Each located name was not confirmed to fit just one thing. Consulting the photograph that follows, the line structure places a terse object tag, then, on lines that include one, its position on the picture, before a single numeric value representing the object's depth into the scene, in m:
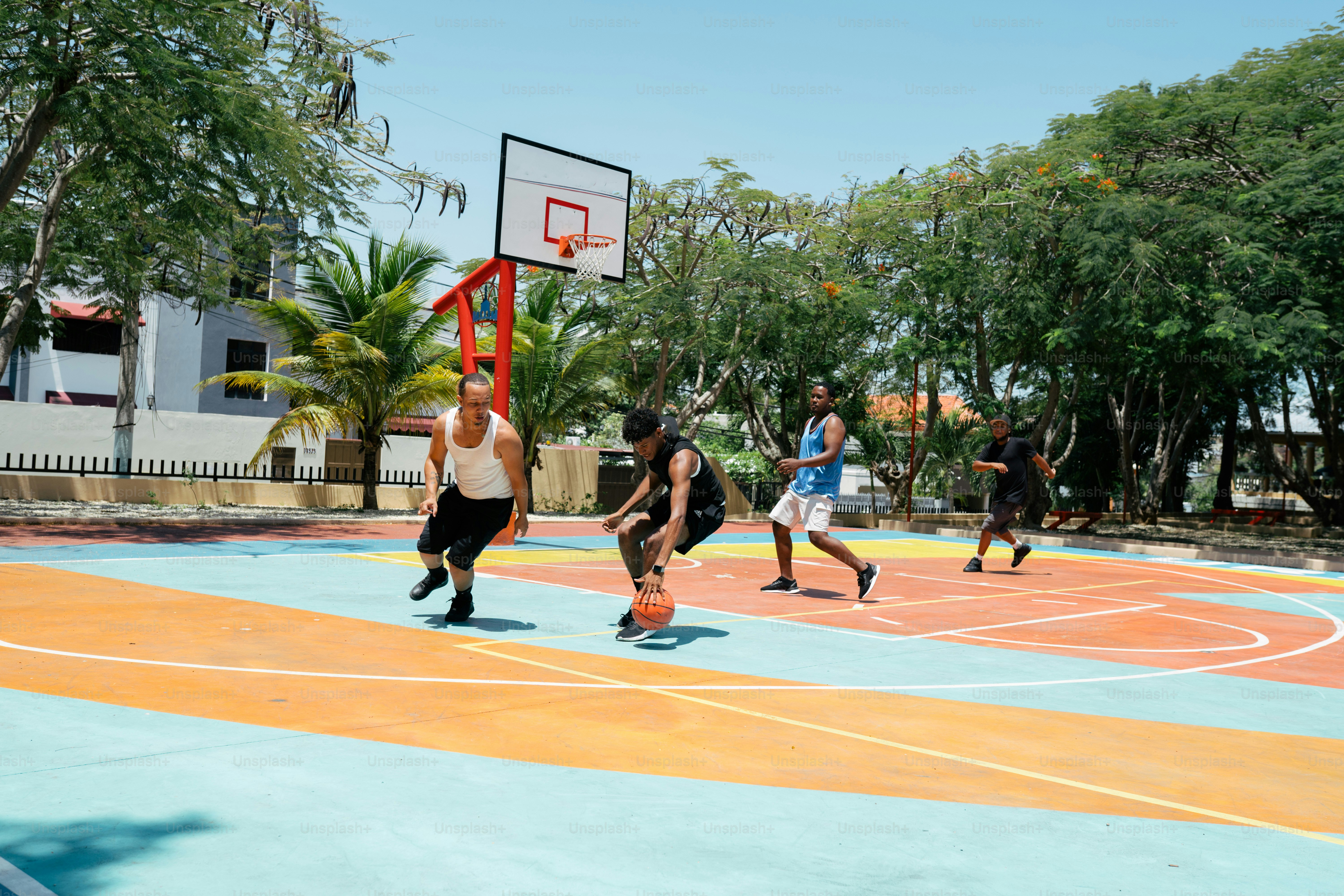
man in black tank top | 7.04
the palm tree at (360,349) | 21.09
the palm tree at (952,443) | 28.55
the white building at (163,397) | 27.20
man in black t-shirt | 13.01
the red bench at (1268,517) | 32.69
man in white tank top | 7.10
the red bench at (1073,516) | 24.02
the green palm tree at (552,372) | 22.98
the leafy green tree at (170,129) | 13.20
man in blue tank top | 9.38
